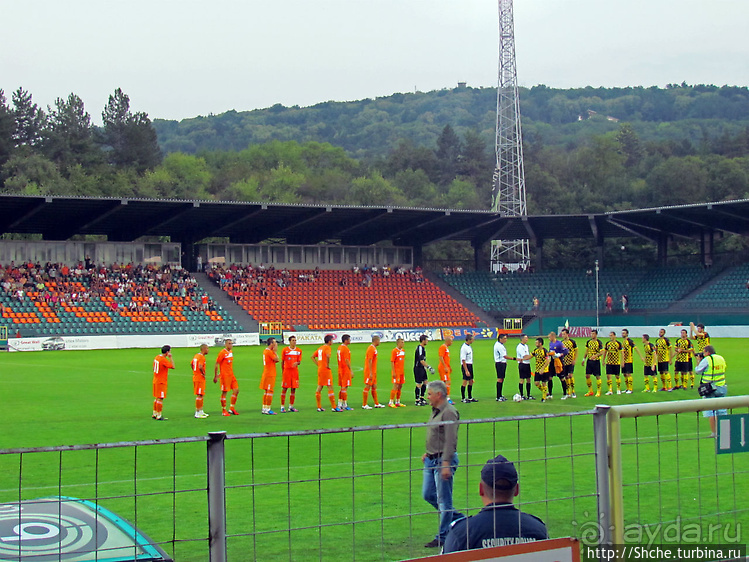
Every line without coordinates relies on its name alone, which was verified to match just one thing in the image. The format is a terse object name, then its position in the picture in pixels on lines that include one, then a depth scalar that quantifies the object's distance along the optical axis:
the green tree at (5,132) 94.94
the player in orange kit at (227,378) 20.72
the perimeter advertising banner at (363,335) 55.72
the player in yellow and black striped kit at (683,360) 25.56
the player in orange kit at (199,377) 20.09
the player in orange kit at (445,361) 22.69
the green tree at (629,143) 127.25
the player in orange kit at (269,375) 20.55
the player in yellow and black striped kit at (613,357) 24.89
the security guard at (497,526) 5.09
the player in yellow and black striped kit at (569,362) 23.78
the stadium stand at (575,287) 65.50
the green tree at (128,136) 107.31
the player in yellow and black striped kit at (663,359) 25.09
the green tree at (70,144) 98.75
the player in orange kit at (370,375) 21.89
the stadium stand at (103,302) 51.34
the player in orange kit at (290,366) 20.94
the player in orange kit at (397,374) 22.28
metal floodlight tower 71.88
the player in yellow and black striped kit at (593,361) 24.59
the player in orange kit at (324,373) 21.11
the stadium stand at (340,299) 60.16
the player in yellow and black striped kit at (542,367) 23.36
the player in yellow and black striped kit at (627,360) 25.09
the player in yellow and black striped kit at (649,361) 25.19
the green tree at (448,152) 133.75
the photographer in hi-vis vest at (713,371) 17.19
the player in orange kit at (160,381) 19.69
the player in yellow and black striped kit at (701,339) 23.95
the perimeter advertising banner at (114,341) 48.03
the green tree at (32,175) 89.69
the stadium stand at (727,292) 59.53
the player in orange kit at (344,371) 21.44
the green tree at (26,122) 100.31
